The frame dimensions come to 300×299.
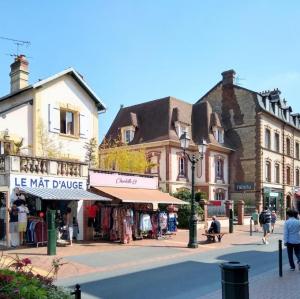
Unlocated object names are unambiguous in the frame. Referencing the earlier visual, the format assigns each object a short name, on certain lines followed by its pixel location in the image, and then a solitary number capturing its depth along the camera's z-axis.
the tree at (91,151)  24.31
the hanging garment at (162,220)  21.56
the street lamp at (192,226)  18.08
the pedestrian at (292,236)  11.58
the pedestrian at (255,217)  28.87
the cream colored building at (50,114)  21.75
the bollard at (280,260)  10.93
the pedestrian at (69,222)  17.58
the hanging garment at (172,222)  23.25
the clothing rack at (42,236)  16.86
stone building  40.31
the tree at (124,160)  34.09
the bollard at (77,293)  4.84
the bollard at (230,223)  26.08
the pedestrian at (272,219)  26.92
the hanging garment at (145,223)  20.52
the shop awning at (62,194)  16.66
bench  20.06
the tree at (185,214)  27.77
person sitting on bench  20.67
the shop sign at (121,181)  20.66
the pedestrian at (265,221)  20.40
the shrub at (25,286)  4.57
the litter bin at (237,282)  6.23
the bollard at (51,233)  14.53
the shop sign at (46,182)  17.01
